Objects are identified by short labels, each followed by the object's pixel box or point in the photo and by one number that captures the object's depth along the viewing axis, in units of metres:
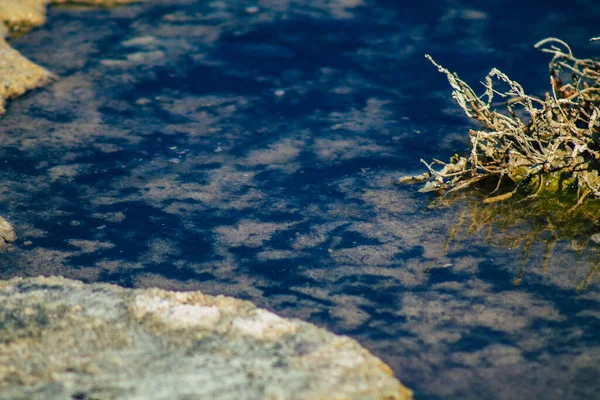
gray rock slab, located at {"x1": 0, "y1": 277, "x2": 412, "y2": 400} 3.46
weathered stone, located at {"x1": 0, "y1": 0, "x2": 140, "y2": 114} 7.54
